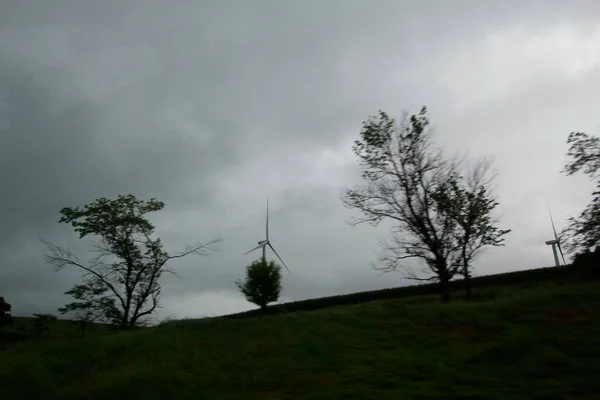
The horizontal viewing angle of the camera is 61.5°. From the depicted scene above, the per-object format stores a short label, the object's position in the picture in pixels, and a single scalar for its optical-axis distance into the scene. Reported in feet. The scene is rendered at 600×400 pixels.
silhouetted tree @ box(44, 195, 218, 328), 89.40
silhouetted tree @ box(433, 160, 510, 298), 84.12
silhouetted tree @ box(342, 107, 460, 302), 80.64
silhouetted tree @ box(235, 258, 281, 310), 109.70
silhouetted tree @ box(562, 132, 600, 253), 52.31
